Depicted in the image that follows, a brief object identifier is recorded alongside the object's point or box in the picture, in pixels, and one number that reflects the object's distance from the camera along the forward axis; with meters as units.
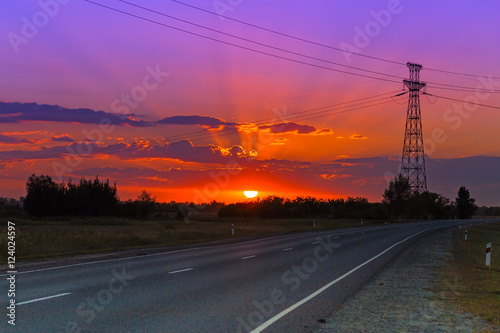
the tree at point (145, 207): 102.94
